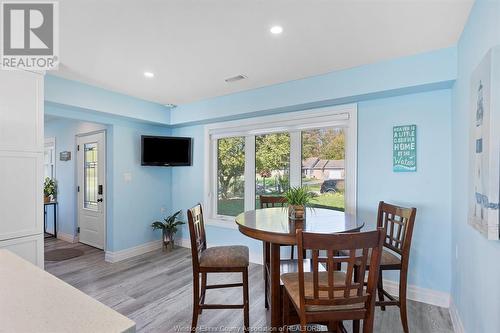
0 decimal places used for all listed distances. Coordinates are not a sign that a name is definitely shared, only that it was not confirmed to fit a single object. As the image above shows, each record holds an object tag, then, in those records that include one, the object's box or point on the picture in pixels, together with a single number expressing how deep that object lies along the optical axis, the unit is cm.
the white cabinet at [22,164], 217
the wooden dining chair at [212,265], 209
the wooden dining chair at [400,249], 204
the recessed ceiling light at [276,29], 199
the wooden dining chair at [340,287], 134
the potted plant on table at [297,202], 225
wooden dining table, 180
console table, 526
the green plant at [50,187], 521
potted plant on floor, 431
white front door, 426
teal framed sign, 266
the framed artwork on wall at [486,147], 125
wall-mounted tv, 412
